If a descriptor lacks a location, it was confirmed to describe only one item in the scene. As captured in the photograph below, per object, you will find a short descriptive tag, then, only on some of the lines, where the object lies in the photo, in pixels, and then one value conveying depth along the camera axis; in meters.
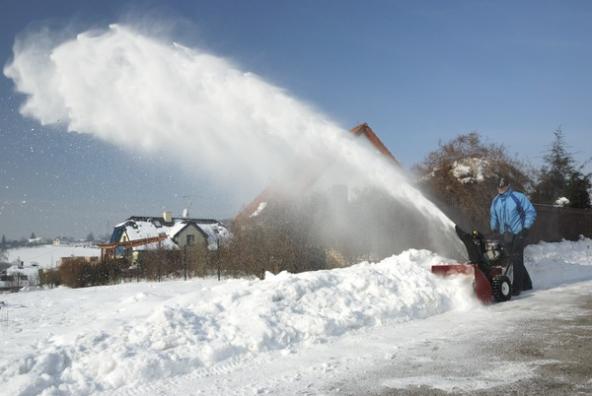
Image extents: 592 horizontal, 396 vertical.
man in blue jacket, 10.80
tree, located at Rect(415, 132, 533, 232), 15.91
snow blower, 9.00
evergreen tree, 26.56
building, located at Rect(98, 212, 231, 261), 43.31
